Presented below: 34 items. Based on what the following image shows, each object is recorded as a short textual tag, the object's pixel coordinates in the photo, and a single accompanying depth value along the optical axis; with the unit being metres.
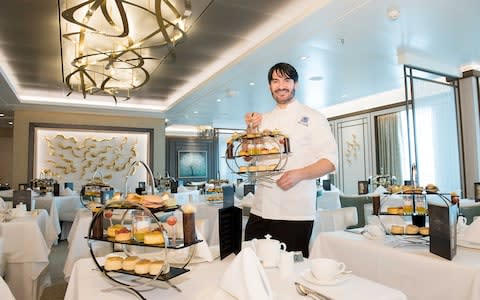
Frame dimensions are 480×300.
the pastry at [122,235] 1.10
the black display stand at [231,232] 1.34
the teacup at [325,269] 1.04
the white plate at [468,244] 1.57
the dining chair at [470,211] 3.46
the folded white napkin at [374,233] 1.78
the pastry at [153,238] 1.03
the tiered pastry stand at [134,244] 1.03
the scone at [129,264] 1.10
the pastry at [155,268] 1.05
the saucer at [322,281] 1.03
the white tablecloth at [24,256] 2.64
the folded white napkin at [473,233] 1.59
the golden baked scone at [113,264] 1.11
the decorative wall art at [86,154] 8.14
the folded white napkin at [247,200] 4.03
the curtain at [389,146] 7.83
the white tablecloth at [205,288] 0.97
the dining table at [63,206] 5.34
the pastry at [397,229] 1.70
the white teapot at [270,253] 1.24
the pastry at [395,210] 1.77
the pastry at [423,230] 1.68
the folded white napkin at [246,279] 0.89
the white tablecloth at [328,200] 6.02
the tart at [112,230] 1.14
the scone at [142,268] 1.06
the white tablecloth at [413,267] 1.30
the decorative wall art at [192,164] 13.04
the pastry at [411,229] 1.69
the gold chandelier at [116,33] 2.51
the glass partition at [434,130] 5.27
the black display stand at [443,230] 1.37
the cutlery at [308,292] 0.96
